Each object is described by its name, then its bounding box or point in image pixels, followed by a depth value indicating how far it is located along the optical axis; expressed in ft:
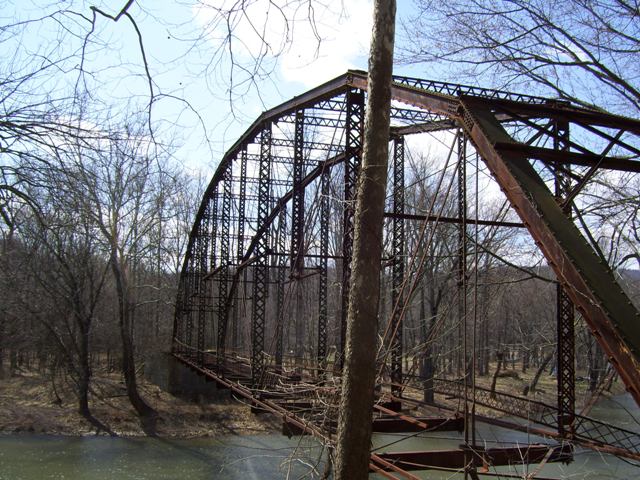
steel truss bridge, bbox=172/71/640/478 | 14.46
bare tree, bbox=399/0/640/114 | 25.35
